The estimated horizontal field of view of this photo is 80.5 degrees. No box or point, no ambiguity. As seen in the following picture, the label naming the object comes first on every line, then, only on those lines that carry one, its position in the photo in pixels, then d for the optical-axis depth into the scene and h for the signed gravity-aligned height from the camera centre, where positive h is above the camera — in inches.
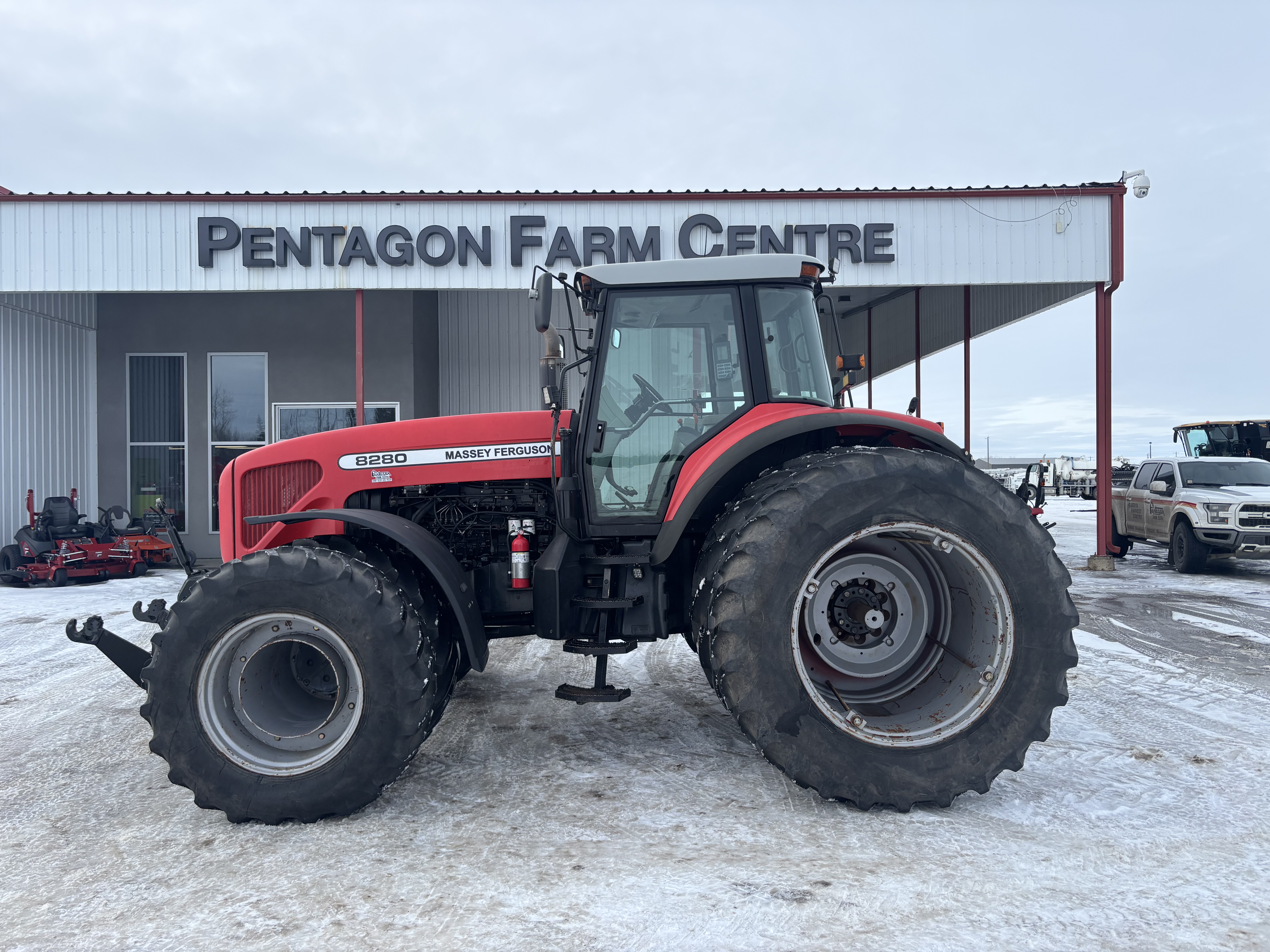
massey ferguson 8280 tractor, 113.7 -17.0
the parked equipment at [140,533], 428.5 -35.2
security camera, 395.5 +150.4
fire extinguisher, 142.3 -17.5
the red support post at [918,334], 556.4 +103.8
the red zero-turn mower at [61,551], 391.2 -41.7
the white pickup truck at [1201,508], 391.2 -23.4
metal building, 401.7 +110.0
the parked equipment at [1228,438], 666.2 +25.4
